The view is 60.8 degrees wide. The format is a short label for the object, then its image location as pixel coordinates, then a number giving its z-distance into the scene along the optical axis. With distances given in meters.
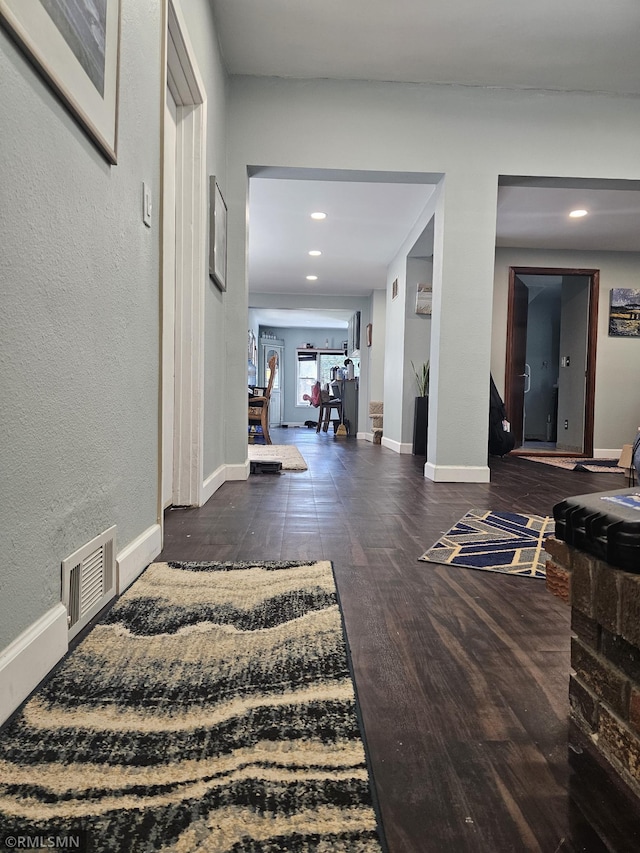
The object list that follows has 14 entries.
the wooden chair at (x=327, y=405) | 9.84
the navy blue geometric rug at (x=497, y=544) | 1.81
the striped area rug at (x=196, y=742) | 0.64
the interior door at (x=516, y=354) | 6.27
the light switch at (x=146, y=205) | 1.64
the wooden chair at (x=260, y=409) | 5.86
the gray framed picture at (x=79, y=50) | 0.91
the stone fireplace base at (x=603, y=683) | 0.68
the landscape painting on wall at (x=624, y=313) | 6.20
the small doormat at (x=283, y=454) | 4.45
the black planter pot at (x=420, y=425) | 5.58
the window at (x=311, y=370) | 14.29
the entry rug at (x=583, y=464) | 4.79
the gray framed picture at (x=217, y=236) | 2.96
